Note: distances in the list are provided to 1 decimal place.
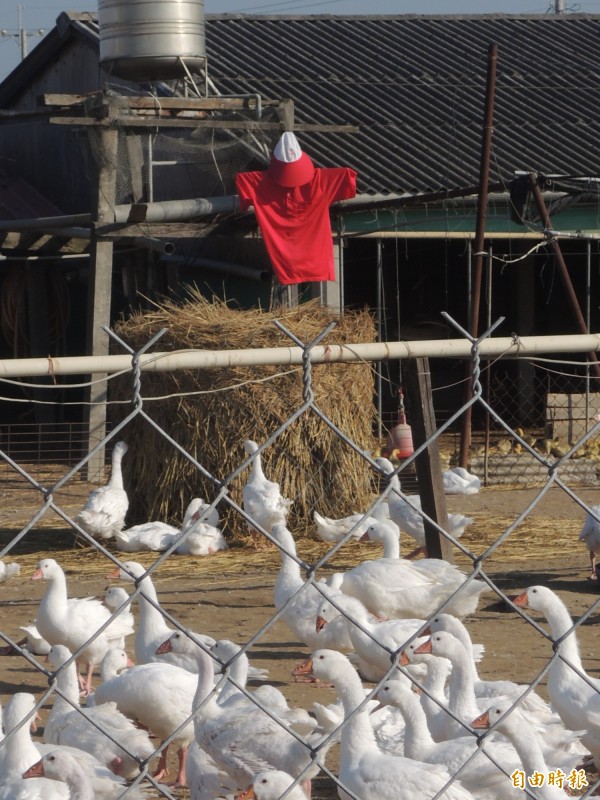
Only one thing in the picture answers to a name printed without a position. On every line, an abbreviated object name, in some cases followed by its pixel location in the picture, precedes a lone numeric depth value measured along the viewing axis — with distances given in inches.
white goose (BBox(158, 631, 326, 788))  295.2
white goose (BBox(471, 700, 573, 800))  254.2
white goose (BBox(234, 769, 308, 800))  258.6
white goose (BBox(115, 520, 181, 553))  643.1
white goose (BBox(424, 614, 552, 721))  326.1
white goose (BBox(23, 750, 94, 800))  254.2
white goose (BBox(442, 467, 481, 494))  762.2
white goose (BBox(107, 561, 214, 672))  406.7
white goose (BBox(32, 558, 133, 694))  422.1
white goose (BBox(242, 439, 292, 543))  629.1
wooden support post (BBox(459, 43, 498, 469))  797.5
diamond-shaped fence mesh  267.3
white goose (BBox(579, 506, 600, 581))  533.1
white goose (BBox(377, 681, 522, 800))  272.0
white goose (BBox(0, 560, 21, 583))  517.6
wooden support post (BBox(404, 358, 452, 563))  469.2
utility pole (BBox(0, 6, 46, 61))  3538.2
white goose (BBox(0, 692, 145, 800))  268.5
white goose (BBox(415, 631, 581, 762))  318.8
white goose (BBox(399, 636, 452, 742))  317.6
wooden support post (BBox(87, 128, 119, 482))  879.5
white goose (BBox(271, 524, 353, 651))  418.2
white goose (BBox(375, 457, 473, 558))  566.2
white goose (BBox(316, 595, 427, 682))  384.4
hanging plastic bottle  838.2
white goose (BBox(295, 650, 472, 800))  257.9
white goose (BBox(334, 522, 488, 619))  443.4
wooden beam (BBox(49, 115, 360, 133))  853.4
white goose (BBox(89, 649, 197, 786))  341.9
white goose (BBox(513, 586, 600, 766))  313.9
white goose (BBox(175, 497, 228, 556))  645.5
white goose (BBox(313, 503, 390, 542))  623.0
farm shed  962.2
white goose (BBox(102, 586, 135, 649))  418.2
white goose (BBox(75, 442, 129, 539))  654.0
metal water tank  964.6
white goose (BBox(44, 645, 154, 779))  303.6
